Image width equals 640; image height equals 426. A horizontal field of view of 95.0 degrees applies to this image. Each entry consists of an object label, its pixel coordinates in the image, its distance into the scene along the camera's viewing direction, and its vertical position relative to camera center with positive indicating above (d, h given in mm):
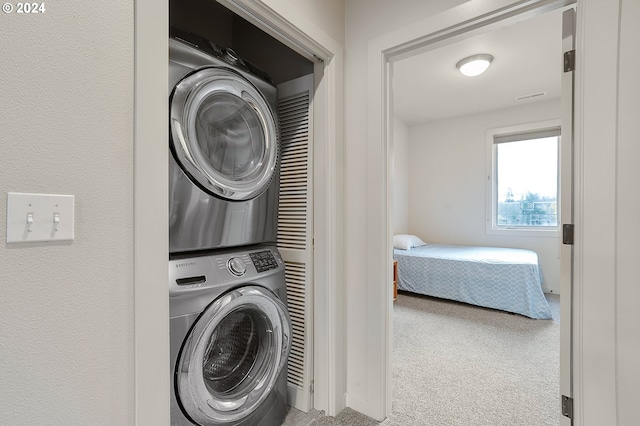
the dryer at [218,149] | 1186 +292
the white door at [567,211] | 1211 +7
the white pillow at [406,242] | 4359 -456
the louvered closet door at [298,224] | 1734 -76
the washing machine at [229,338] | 1153 -586
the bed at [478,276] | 3193 -765
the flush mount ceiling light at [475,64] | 2910 +1497
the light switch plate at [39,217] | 683 -17
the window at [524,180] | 4203 +501
